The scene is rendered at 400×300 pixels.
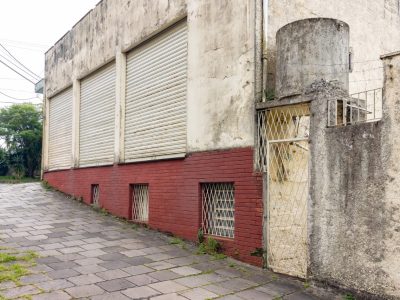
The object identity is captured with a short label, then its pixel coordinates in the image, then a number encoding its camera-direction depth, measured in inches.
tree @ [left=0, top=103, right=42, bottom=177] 901.2
